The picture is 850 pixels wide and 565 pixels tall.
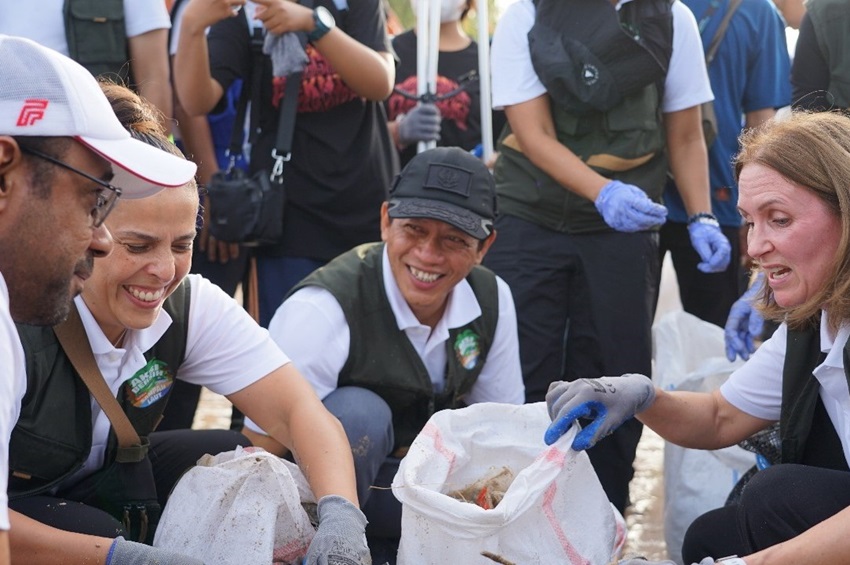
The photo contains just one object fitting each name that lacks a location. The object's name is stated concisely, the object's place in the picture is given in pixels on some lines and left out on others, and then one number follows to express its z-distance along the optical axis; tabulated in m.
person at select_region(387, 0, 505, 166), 4.53
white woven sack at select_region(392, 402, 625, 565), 2.31
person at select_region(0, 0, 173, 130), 3.27
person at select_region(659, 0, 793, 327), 4.08
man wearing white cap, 1.62
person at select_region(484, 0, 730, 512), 3.41
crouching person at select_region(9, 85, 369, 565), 2.28
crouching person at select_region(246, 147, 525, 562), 2.91
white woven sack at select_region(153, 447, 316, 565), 2.33
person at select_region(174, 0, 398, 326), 3.56
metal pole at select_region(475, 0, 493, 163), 4.37
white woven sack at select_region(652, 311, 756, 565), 3.34
